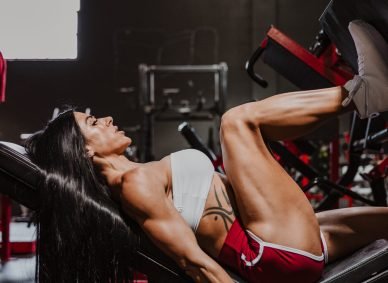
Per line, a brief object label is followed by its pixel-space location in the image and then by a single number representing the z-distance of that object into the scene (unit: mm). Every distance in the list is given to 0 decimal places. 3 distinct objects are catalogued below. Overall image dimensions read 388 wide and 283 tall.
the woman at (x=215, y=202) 1520
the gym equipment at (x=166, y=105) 6176
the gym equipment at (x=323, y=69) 2594
